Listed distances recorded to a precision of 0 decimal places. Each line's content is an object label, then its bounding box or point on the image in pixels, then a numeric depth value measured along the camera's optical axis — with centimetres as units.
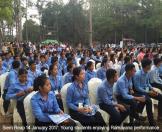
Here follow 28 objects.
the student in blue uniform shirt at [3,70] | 381
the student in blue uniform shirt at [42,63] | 431
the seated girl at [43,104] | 201
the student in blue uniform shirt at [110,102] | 239
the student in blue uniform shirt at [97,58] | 581
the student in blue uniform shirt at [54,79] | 284
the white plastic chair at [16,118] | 240
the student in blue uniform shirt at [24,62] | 363
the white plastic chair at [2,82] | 318
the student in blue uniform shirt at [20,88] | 261
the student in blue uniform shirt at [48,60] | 481
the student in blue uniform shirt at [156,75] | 329
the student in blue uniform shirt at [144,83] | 280
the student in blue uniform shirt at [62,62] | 460
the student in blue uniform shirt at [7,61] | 439
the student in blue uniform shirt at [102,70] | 363
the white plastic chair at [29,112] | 214
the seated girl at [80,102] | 225
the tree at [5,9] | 703
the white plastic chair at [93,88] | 256
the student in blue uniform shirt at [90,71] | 334
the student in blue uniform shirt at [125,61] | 399
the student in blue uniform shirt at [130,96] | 257
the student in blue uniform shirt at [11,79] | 290
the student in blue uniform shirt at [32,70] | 312
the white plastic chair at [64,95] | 237
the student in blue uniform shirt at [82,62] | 412
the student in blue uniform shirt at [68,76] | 321
